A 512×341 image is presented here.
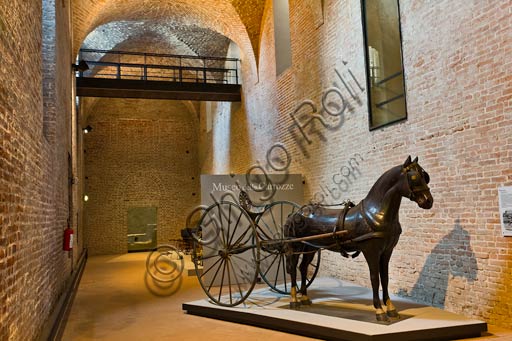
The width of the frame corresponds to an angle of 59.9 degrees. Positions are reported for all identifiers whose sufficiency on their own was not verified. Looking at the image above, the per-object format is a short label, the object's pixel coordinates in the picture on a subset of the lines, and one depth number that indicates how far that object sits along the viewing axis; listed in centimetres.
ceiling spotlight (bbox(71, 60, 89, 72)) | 985
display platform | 462
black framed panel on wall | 725
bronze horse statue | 471
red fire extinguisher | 773
